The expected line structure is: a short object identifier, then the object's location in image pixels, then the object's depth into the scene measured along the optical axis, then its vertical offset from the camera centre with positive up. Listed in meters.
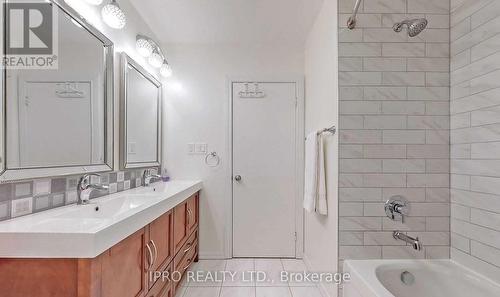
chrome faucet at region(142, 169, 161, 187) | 2.26 -0.28
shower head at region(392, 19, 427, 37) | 1.40 +0.71
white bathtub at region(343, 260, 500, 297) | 1.40 -0.78
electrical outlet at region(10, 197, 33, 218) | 1.05 -0.27
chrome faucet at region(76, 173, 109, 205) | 1.40 -0.23
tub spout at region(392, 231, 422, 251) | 1.39 -0.55
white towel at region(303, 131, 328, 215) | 1.88 -0.24
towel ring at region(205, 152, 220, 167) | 2.71 -0.13
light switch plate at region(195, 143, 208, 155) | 2.71 -0.01
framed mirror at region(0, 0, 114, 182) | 1.07 +0.25
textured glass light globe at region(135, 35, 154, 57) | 2.13 +0.89
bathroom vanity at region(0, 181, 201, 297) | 0.83 -0.40
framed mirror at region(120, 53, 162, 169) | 1.91 +0.27
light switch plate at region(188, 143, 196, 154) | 2.71 -0.01
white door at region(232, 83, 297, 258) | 2.71 -0.24
